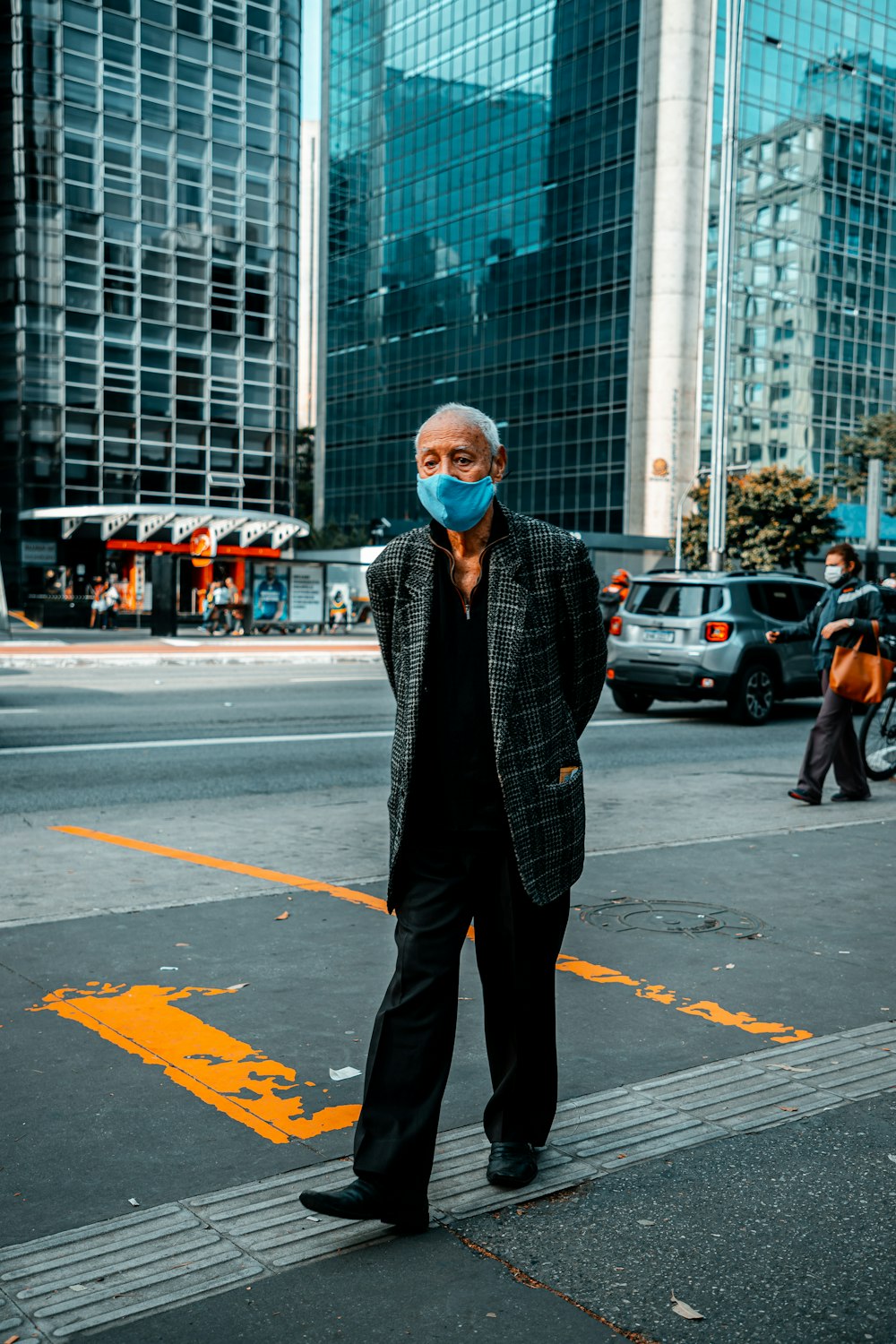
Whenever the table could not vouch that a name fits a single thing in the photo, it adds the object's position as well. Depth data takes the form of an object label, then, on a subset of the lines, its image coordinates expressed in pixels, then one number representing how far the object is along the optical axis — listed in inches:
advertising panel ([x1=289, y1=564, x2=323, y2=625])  1471.5
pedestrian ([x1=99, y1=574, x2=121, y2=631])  1531.7
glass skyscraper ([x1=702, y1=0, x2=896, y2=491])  2822.3
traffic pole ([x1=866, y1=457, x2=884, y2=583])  975.0
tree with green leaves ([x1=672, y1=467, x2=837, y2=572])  2119.8
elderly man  119.8
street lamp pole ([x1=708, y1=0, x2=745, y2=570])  1151.6
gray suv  582.2
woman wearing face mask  354.9
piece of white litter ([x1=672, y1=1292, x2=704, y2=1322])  102.2
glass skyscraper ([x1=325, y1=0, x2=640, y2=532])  2851.9
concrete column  2711.6
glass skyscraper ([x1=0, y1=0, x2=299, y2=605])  1884.8
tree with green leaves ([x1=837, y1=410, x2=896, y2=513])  2459.4
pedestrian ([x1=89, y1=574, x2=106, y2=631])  1540.4
